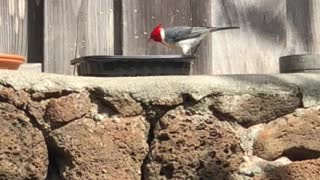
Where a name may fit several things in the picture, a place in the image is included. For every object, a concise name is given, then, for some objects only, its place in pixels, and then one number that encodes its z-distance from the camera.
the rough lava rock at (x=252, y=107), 2.34
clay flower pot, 2.26
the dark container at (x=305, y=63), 2.61
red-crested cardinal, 2.55
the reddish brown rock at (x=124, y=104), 2.26
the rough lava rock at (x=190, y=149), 2.27
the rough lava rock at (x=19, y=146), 2.14
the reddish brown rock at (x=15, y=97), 2.16
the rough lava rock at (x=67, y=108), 2.21
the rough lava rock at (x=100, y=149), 2.21
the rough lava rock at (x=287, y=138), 2.39
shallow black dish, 2.37
